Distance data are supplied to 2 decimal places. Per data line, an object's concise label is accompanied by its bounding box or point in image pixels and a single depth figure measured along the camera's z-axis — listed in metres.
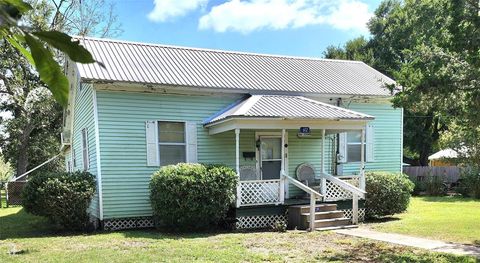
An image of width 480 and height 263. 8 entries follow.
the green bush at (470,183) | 20.14
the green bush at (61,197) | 11.08
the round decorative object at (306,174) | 14.02
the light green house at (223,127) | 11.87
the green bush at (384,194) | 13.45
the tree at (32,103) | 23.12
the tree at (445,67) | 7.42
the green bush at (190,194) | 10.72
